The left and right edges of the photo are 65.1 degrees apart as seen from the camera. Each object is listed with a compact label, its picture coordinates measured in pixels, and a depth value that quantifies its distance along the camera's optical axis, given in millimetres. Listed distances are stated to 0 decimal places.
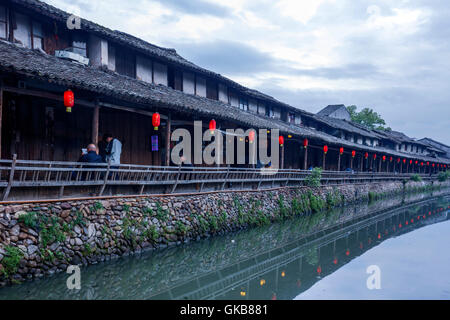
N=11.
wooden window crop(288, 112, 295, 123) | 29783
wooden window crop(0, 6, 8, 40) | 11023
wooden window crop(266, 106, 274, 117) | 26906
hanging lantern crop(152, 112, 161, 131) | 11508
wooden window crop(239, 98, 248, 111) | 23562
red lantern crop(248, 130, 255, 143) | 16281
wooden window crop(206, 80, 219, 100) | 20125
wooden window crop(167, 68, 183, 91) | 17516
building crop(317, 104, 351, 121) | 46619
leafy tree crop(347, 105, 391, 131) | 60875
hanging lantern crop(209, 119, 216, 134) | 13773
